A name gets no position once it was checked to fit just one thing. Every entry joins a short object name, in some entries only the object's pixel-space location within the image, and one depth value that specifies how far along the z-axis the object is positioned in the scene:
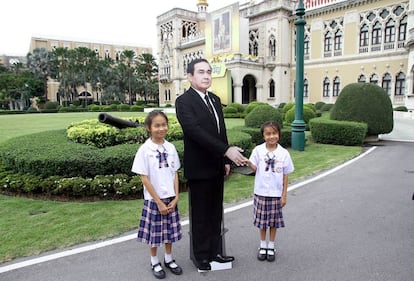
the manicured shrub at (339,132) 10.67
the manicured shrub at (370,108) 11.39
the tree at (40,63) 55.66
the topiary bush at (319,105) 29.95
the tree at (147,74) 58.03
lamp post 9.75
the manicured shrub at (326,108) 28.47
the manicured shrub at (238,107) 26.30
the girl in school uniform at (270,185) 3.16
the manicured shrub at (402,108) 24.68
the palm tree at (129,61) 55.62
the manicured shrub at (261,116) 10.80
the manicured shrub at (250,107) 23.36
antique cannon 6.68
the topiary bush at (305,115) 15.57
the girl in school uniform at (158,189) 2.84
